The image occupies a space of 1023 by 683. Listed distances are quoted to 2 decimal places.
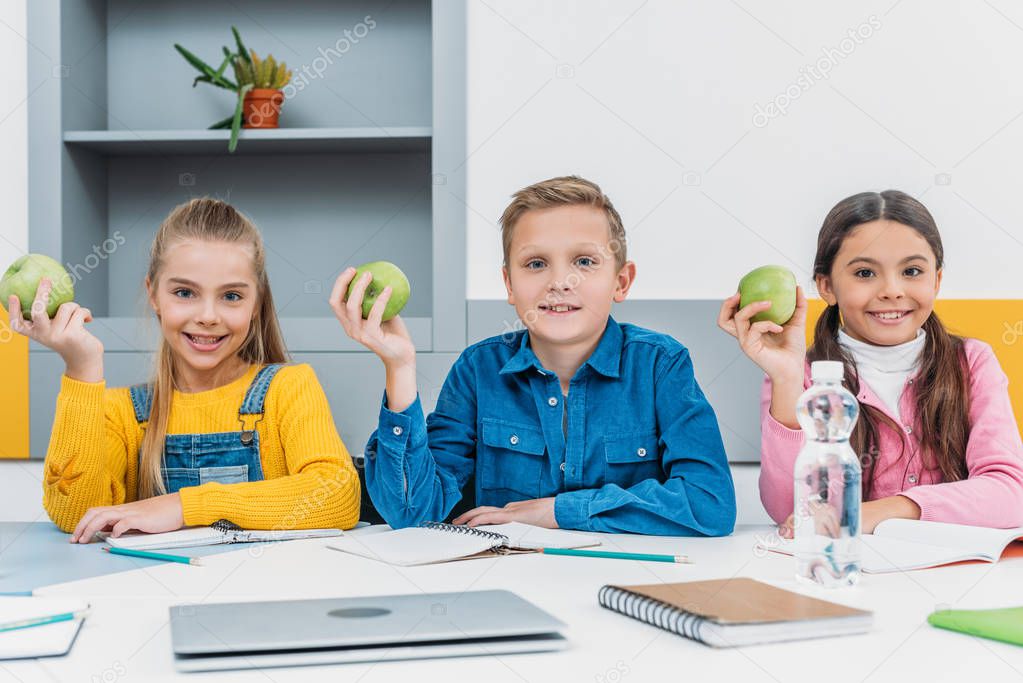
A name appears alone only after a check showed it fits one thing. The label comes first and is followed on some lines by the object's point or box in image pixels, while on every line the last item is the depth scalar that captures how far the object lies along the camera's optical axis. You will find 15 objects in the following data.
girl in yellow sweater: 1.42
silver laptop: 0.65
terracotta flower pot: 2.35
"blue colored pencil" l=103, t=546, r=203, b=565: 1.05
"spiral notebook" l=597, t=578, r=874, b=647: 0.70
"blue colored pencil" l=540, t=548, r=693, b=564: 1.08
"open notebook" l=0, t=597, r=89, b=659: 0.68
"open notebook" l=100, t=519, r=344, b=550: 1.19
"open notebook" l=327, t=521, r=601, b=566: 1.08
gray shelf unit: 2.36
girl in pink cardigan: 1.41
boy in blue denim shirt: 1.43
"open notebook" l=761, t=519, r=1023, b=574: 1.04
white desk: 0.65
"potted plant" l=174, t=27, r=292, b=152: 2.33
